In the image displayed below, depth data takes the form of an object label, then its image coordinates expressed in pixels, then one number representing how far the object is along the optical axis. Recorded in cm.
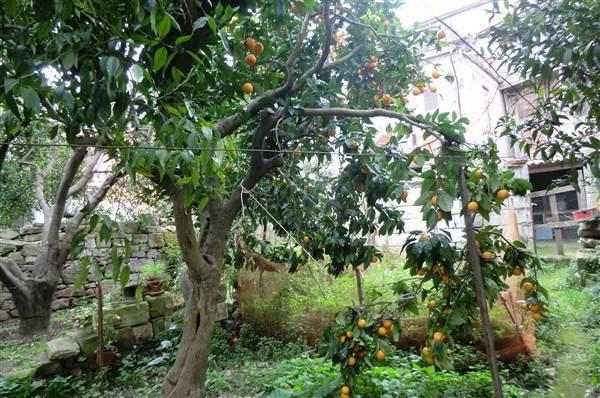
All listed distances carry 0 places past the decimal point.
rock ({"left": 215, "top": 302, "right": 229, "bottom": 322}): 502
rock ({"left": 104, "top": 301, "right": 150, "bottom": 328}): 416
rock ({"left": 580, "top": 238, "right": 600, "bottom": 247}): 528
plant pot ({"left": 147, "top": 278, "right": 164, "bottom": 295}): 474
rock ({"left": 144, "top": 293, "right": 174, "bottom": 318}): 457
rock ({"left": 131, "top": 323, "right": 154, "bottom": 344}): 432
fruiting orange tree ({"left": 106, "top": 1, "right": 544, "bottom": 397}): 129
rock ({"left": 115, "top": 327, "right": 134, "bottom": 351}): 415
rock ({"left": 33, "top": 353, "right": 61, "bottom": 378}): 343
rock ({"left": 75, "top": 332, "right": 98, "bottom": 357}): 379
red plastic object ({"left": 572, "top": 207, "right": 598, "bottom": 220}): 568
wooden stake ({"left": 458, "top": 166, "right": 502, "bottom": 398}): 160
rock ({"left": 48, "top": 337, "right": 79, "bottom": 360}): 356
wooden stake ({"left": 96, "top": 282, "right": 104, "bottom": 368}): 375
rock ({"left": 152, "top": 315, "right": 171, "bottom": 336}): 454
